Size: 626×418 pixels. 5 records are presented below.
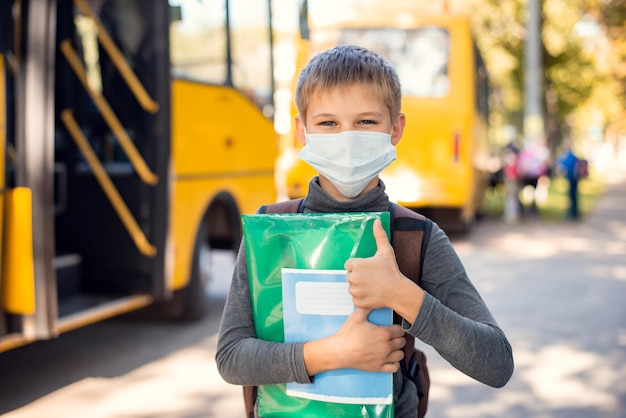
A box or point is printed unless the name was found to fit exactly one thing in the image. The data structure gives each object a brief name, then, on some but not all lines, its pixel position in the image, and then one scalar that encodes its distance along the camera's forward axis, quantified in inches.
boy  68.1
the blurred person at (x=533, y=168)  662.5
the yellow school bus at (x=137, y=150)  239.3
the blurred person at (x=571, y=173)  657.6
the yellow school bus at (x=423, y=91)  485.1
